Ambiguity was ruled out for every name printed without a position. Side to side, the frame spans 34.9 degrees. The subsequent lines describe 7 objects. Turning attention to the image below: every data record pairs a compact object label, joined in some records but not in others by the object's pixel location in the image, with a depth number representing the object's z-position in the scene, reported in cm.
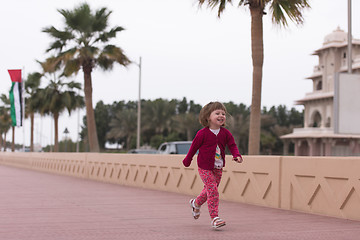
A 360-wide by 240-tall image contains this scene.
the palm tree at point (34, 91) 4994
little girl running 744
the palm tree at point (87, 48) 3080
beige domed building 6288
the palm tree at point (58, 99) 4875
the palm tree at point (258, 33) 1642
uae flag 3459
